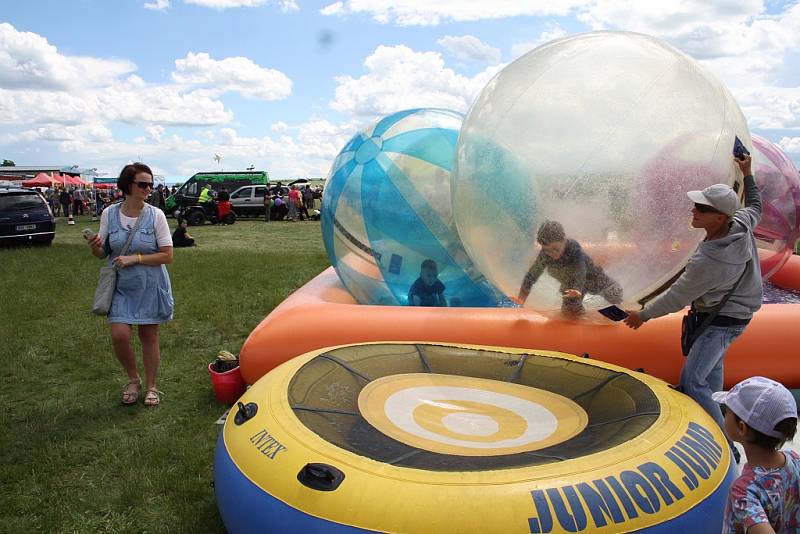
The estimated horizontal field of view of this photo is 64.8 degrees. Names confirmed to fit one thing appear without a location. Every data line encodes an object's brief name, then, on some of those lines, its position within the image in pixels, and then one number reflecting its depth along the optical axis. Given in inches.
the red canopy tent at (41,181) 1323.6
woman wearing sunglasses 160.2
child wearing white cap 72.8
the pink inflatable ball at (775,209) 209.5
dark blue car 524.1
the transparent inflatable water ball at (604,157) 136.6
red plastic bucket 177.0
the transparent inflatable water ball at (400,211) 189.8
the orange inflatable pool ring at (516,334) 163.0
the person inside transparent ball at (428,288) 192.2
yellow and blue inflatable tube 87.1
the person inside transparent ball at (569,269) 141.3
